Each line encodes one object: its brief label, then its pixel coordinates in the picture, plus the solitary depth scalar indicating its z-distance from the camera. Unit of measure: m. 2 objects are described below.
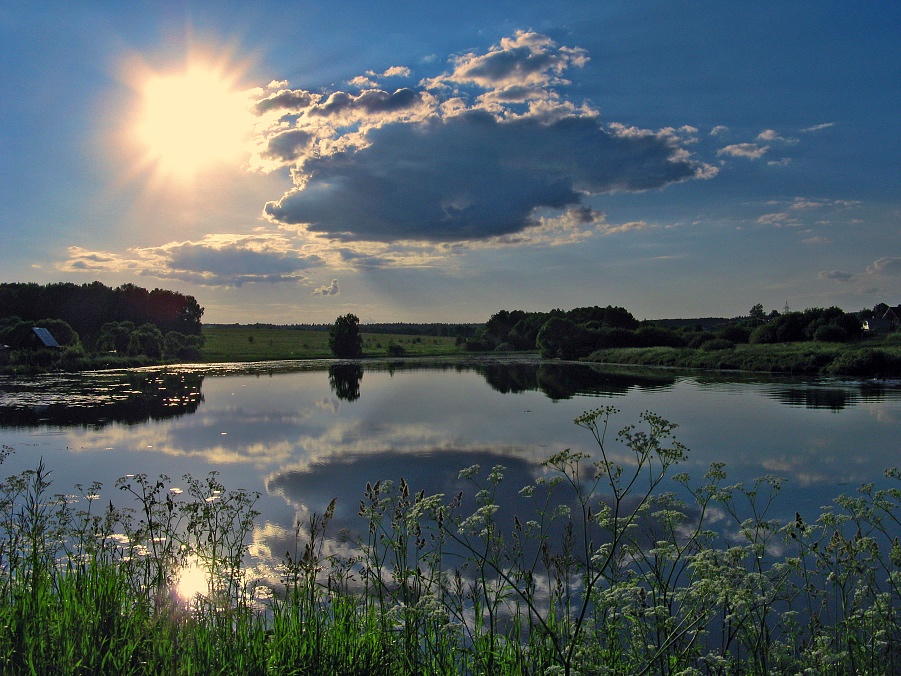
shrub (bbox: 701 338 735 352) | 50.50
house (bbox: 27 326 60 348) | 50.50
